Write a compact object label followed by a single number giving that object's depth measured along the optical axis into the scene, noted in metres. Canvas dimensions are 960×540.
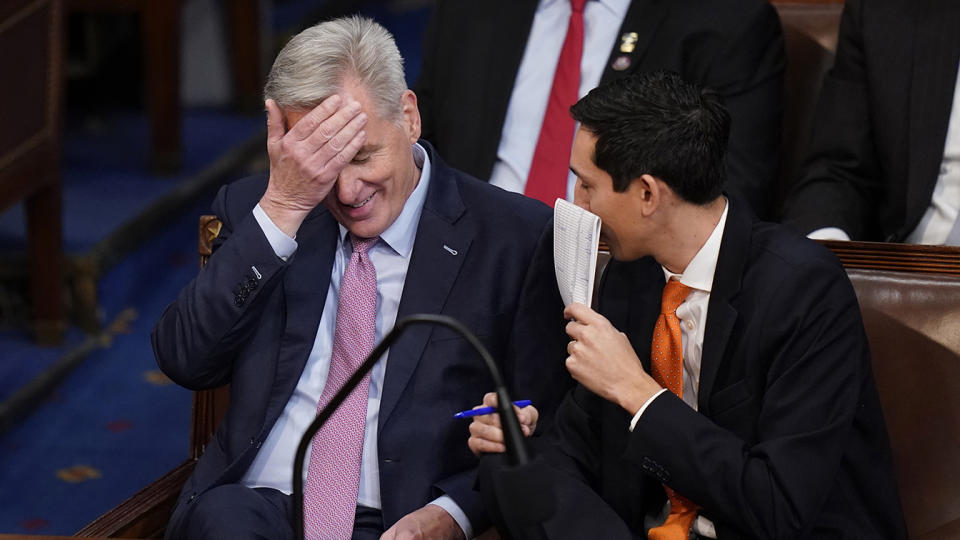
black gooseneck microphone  7.29
